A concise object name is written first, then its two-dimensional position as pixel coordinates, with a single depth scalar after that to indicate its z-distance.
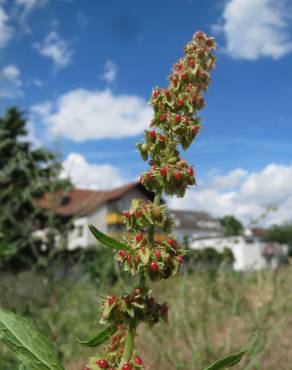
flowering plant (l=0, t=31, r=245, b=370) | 0.14
